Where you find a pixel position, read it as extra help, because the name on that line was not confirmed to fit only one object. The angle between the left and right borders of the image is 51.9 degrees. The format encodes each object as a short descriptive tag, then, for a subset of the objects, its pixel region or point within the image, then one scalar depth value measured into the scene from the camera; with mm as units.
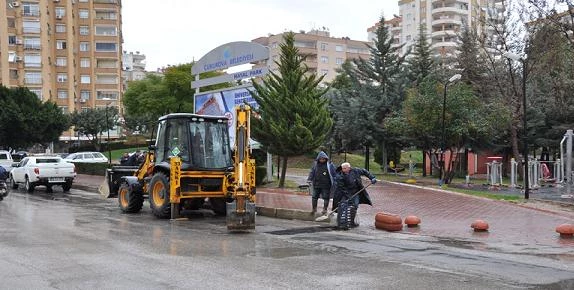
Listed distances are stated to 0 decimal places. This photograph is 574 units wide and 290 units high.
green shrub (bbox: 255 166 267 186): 24664
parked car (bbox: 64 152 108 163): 44812
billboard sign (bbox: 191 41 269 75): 24719
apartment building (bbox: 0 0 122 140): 81188
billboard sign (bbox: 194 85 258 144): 25216
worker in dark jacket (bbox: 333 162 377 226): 13703
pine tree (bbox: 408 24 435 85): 40688
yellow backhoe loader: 14859
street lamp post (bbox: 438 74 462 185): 27562
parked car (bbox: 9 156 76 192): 25547
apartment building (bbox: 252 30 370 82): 108438
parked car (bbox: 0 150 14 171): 31203
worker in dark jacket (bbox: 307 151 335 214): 14891
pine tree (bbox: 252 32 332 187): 22142
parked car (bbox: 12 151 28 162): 41531
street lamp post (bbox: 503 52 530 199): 19144
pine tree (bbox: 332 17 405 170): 37188
